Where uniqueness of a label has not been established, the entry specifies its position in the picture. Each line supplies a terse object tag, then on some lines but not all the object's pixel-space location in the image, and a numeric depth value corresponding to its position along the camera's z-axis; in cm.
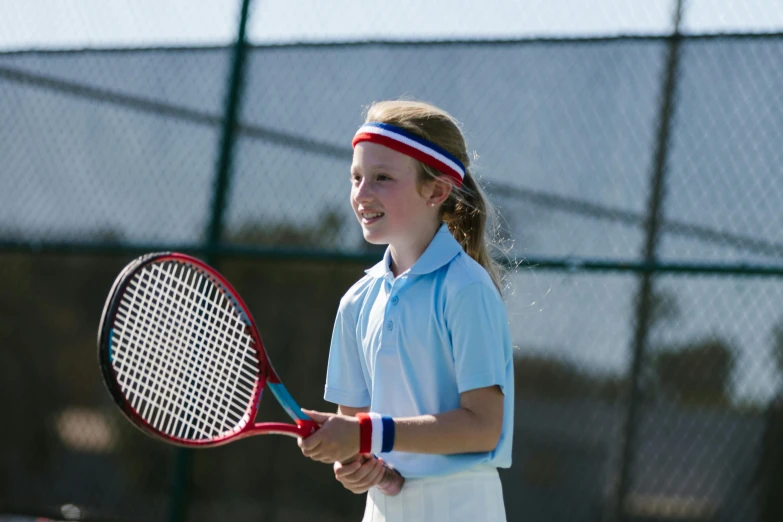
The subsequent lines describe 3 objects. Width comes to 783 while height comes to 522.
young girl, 414
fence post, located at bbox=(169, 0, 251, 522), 916
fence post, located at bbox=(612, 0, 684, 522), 795
